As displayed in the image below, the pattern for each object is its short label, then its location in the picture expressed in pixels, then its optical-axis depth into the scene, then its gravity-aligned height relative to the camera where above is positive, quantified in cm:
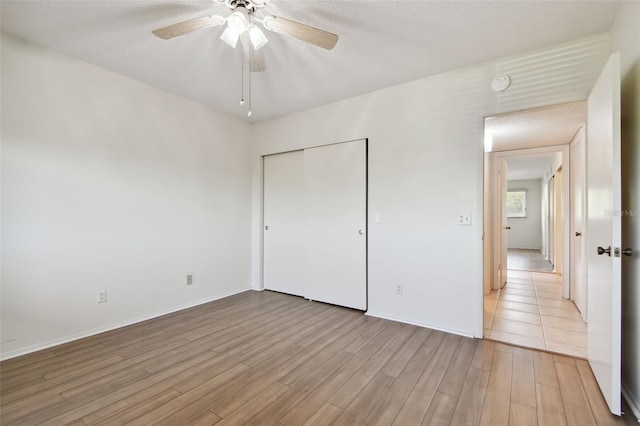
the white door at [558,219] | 532 -3
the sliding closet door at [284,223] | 407 -11
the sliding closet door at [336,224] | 342 -11
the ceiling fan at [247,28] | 172 +116
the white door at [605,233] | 163 -10
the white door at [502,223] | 463 -10
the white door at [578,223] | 332 -6
